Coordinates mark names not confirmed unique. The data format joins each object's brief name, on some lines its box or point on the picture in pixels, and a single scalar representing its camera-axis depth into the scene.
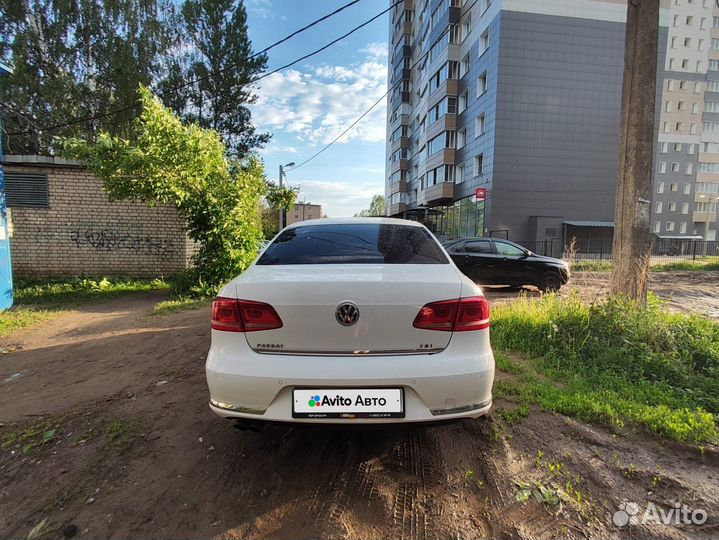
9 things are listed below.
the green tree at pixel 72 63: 17.89
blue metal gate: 7.01
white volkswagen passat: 2.07
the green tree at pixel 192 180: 7.11
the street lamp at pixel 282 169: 32.91
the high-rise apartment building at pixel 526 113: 21.81
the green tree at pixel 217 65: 22.02
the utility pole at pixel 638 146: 4.85
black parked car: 9.48
